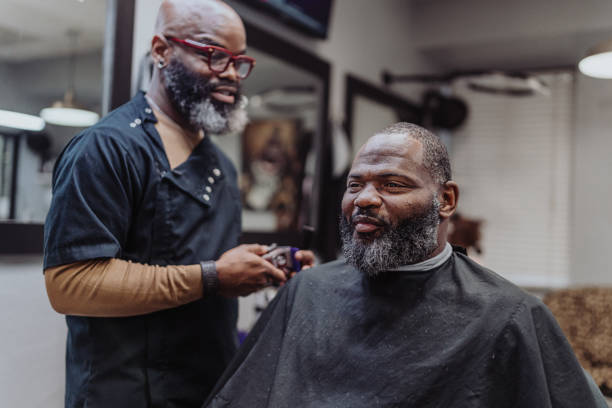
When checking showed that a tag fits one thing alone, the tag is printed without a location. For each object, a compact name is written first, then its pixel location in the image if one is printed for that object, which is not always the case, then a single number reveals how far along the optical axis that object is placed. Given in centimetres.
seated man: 125
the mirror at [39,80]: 173
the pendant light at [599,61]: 249
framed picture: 313
